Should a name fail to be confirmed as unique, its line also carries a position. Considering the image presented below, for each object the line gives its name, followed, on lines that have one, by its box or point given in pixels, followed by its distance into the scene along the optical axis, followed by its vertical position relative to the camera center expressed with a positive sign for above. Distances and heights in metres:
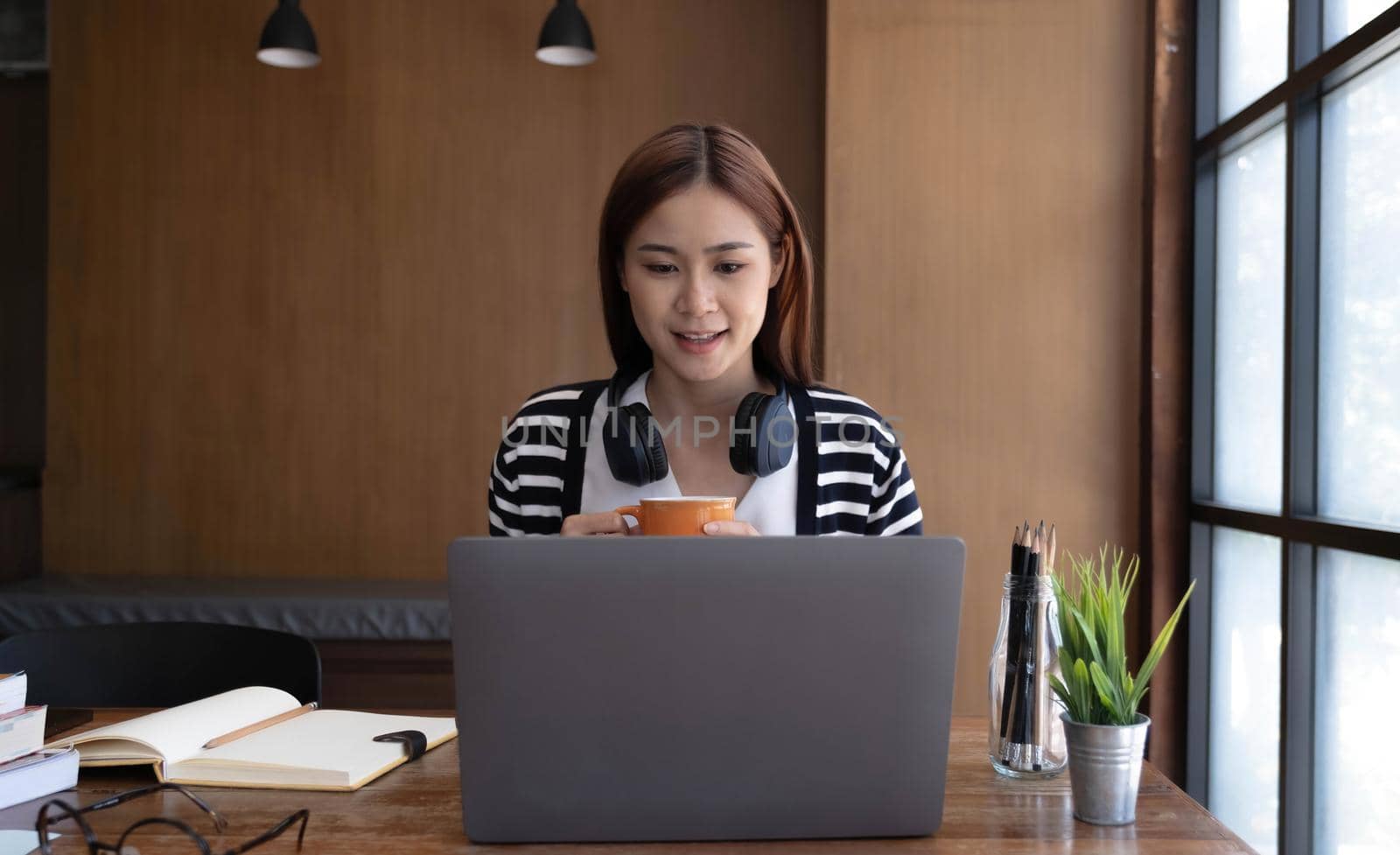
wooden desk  0.88 -0.34
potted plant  0.94 -0.25
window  1.91 -0.01
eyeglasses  0.83 -0.32
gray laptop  0.82 -0.20
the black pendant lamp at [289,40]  3.21 +1.05
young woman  1.40 +0.02
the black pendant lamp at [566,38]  3.22 +1.06
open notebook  1.04 -0.34
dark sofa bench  3.04 -0.59
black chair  1.65 -0.38
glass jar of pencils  1.05 -0.25
